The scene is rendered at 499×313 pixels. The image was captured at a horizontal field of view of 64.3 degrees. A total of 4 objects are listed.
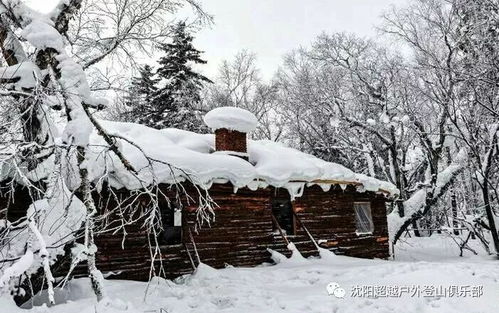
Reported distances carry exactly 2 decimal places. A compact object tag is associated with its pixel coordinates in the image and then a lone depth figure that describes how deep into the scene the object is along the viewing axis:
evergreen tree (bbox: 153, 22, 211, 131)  24.83
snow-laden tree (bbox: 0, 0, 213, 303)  6.30
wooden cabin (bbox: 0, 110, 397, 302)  10.36
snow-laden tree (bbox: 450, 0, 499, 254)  12.98
